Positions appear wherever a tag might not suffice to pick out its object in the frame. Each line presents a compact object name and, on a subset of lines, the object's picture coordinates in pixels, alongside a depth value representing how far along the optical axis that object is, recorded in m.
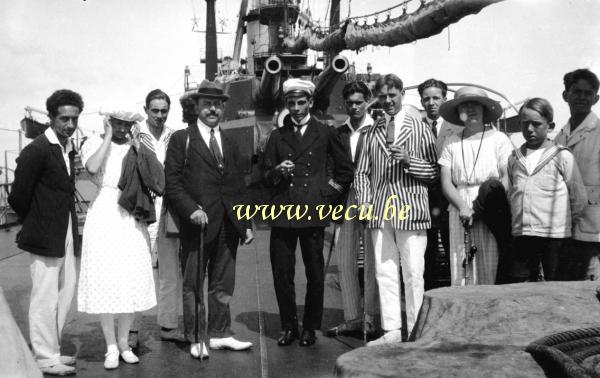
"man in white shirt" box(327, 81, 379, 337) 5.23
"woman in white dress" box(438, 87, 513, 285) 4.61
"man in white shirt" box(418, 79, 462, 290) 5.07
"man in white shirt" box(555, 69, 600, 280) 4.33
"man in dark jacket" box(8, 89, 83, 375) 4.21
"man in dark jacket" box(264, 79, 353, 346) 4.98
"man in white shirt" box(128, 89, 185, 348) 5.23
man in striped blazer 4.75
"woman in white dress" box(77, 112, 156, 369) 4.40
